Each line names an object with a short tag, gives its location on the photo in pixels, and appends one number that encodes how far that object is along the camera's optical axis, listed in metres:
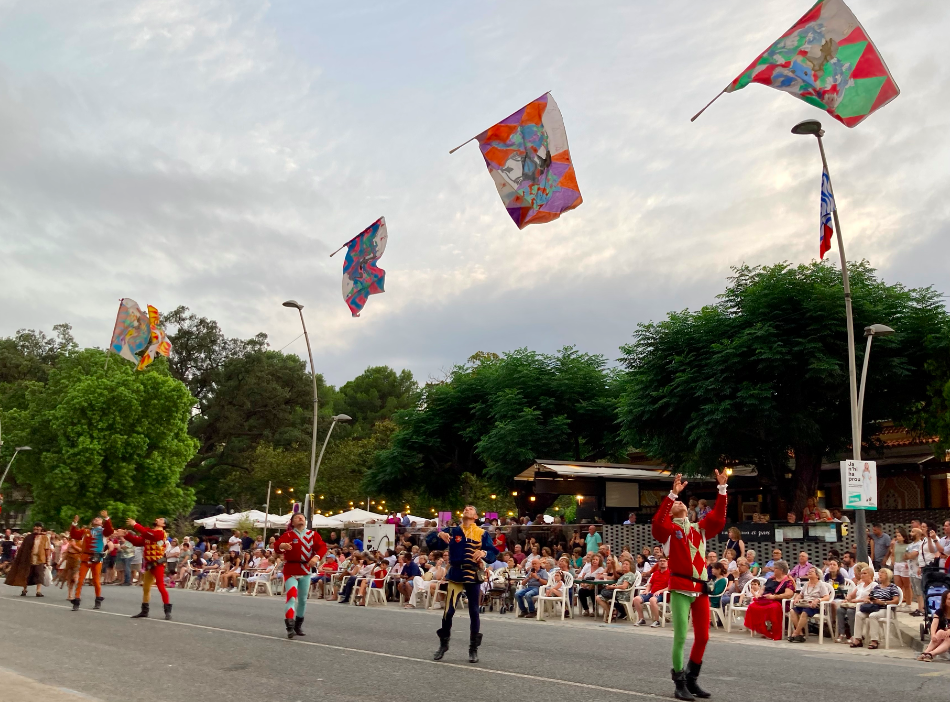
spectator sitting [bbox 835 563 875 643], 15.40
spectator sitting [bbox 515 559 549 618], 21.55
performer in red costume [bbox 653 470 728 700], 8.72
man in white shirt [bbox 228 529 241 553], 34.57
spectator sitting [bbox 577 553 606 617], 21.11
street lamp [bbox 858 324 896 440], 23.03
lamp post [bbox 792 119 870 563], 19.59
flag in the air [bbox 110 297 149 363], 36.12
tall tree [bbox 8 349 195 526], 53.69
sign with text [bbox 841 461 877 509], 19.02
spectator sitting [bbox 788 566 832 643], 16.00
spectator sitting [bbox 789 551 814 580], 17.14
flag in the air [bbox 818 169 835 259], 19.97
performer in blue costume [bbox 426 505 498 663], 11.62
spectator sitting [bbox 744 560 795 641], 16.53
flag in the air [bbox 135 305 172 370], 36.34
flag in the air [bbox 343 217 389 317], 22.42
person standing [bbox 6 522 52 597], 24.19
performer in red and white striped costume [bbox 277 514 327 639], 14.28
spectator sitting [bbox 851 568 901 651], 14.83
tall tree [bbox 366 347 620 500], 44.66
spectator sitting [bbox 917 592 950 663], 12.57
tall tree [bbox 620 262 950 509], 30.28
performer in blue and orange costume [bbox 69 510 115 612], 20.09
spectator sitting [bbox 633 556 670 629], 18.61
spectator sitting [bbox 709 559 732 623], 17.97
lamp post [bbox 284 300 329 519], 34.22
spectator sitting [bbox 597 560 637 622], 20.06
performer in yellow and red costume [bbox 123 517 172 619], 17.22
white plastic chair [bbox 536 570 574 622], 20.98
